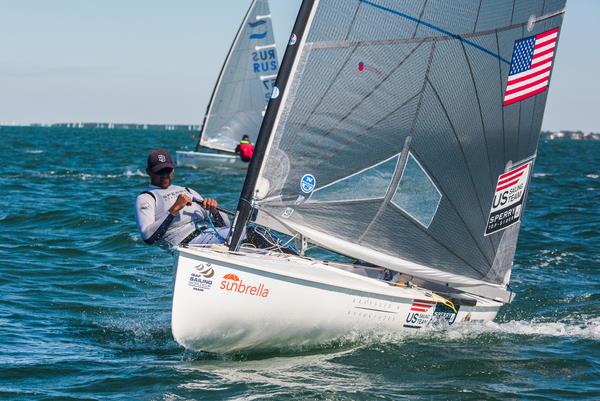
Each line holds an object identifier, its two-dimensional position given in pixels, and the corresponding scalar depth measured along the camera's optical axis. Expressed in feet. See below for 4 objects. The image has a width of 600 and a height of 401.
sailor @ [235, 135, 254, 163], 172.35
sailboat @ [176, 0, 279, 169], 178.40
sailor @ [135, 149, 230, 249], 45.62
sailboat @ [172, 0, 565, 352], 43.27
